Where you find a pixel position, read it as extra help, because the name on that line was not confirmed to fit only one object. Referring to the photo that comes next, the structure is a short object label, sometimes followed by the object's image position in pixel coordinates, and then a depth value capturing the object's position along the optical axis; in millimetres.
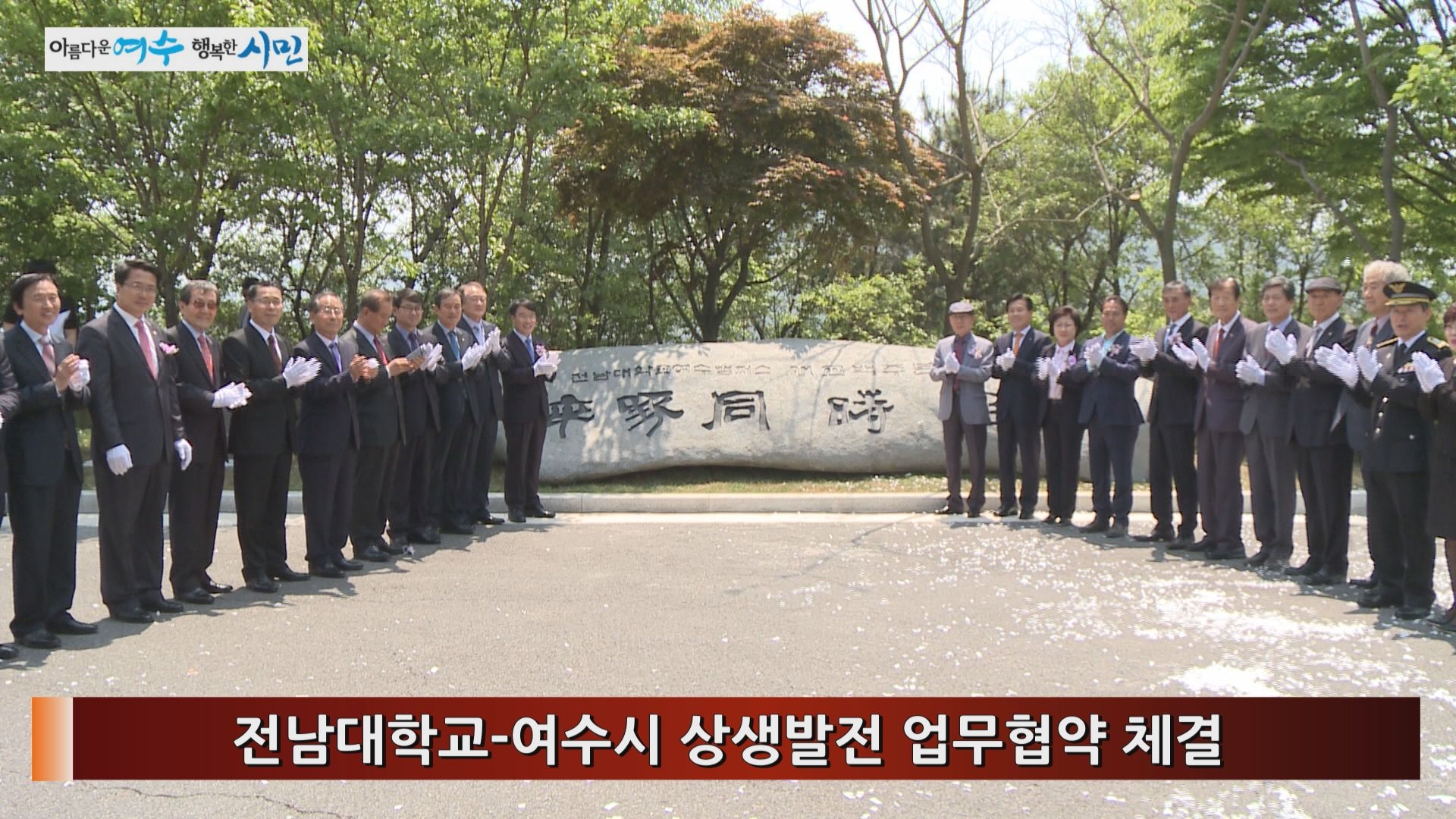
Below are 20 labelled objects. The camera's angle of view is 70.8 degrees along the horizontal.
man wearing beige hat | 8695
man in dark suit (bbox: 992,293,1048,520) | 8500
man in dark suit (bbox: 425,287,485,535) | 7645
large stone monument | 10172
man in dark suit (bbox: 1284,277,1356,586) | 5969
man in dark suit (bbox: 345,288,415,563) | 6613
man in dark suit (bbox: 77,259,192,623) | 5055
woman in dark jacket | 8164
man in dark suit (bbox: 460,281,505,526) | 8055
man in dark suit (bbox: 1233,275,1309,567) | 6395
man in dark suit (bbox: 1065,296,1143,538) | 7758
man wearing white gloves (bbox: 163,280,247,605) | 5582
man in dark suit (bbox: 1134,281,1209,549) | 7238
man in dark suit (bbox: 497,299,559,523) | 8555
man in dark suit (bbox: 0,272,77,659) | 4652
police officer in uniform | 5215
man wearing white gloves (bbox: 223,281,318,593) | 5891
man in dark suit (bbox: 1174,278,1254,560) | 6809
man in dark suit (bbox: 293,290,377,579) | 6258
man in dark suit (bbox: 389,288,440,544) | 7230
